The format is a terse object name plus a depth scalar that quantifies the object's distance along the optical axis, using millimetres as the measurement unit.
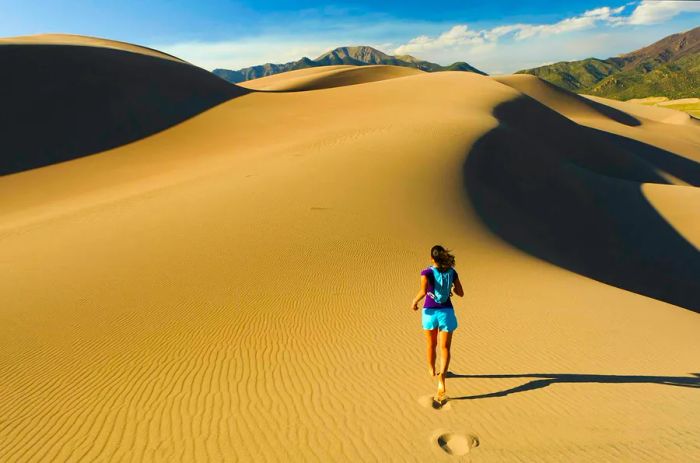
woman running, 5391
